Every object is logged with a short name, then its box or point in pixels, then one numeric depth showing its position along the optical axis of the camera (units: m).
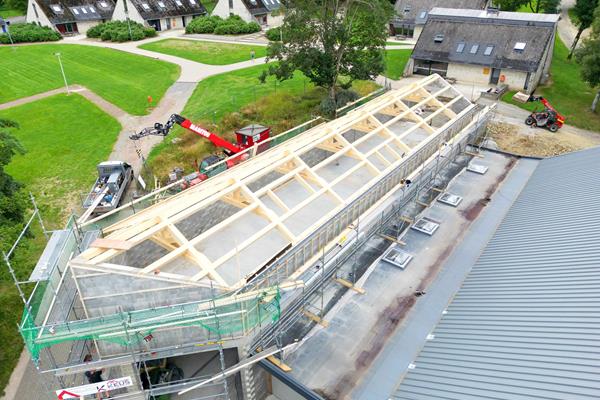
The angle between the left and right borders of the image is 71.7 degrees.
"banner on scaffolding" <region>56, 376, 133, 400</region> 13.45
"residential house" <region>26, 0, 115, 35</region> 78.20
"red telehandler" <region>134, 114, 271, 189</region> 28.73
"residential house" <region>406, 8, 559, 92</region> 47.84
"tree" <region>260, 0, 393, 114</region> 36.19
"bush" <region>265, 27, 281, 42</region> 71.62
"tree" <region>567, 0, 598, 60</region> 51.50
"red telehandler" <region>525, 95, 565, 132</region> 39.81
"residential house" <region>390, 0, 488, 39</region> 65.94
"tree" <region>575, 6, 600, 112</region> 38.09
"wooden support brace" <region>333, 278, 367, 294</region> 17.83
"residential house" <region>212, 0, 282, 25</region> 81.50
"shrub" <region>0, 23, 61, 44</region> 72.81
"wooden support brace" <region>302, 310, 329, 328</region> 16.21
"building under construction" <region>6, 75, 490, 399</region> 13.19
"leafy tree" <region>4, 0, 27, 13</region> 94.38
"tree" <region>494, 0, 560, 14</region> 66.44
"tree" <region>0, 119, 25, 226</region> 18.69
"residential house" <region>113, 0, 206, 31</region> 80.00
